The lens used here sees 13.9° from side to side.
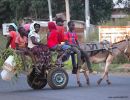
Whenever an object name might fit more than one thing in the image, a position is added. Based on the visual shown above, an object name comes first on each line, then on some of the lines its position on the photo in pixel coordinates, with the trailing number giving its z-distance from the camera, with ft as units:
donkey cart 52.24
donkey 57.72
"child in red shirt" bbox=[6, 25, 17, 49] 53.52
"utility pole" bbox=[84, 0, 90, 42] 112.30
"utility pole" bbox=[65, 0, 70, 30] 127.24
